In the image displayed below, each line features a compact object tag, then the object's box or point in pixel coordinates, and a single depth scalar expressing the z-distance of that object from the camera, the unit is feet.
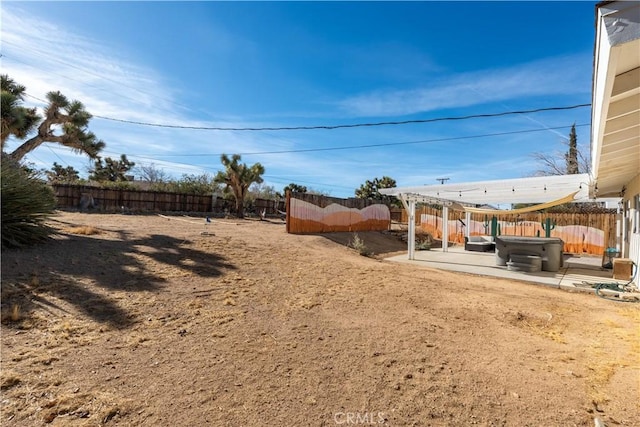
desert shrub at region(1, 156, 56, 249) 17.58
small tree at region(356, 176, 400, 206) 123.95
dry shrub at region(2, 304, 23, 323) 11.24
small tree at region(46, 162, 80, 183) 124.77
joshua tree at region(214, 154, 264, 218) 73.26
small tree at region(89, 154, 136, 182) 113.58
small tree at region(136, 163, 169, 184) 135.54
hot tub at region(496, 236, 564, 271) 29.45
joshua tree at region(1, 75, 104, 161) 27.14
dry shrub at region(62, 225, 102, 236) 24.14
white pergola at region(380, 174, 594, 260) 30.32
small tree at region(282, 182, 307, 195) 135.66
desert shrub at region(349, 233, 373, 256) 38.24
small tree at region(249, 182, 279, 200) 118.68
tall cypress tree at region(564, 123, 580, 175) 79.10
